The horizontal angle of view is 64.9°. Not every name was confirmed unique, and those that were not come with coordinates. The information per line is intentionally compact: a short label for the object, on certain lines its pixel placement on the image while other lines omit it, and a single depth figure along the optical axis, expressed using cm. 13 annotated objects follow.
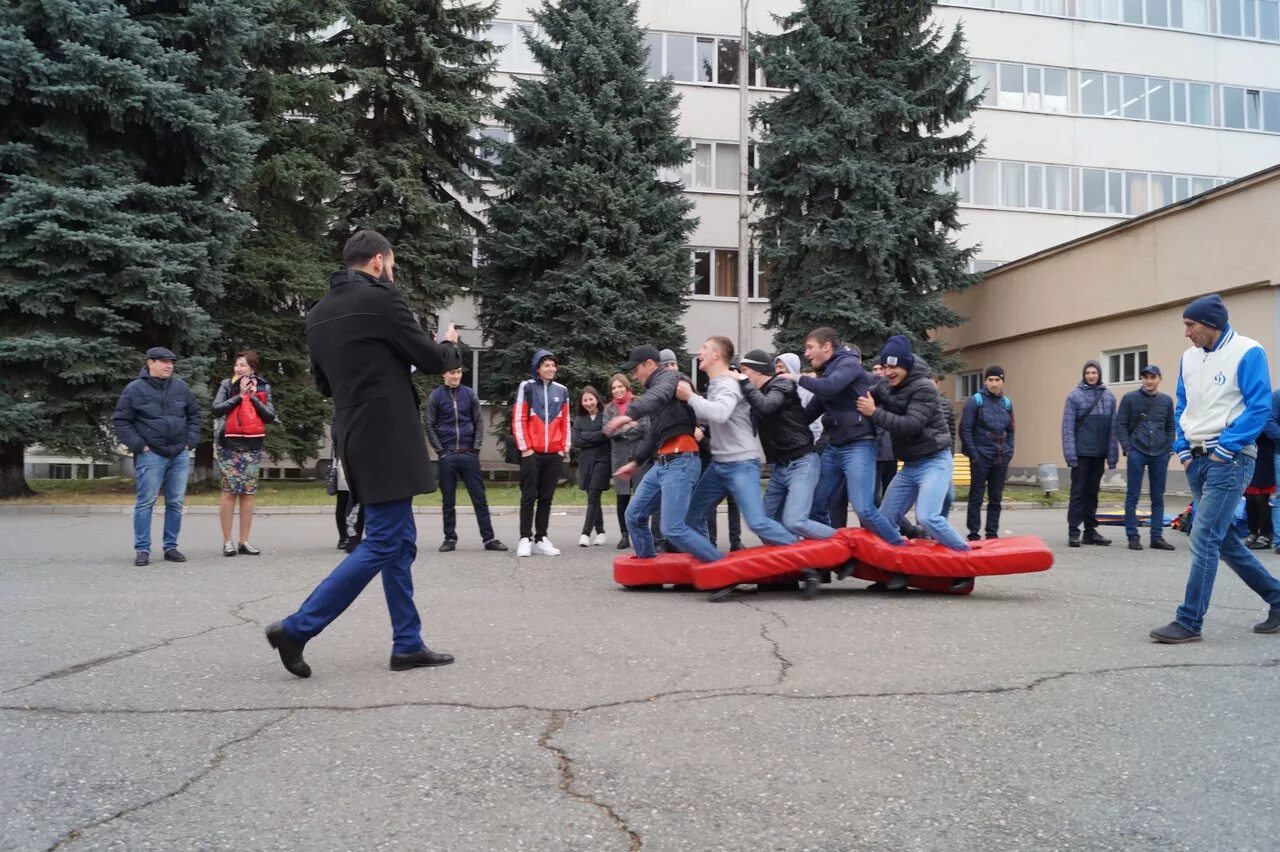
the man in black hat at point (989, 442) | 1152
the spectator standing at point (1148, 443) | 1144
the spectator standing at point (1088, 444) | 1179
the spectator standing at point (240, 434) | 1044
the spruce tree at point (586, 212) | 2452
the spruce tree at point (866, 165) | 2477
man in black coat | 519
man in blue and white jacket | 594
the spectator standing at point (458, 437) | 1112
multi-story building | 3203
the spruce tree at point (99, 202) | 1767
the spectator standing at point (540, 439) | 1081
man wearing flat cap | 983
